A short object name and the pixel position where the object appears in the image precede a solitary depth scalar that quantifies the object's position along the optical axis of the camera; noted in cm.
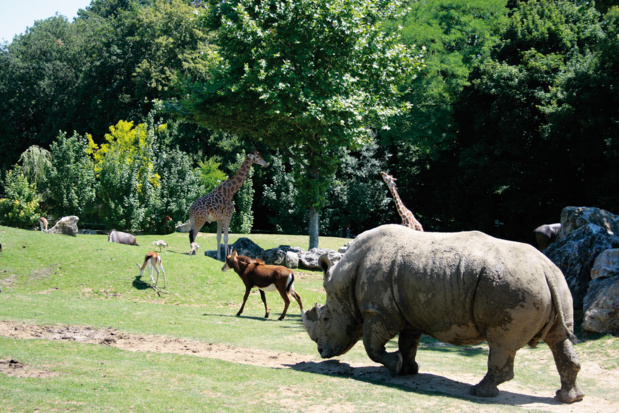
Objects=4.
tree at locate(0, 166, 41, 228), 3516
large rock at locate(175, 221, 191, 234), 3891
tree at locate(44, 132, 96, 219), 3644
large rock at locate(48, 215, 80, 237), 2931
